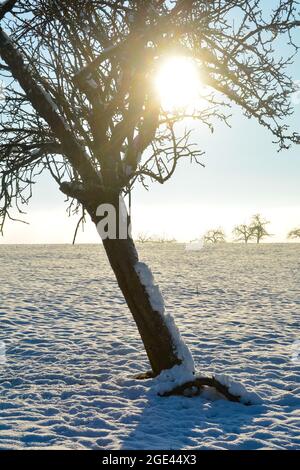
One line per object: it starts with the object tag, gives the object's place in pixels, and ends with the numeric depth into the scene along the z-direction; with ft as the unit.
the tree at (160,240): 266.90
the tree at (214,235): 278.26
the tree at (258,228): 269.01
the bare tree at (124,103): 19.62
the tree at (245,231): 273.62
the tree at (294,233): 264.31
